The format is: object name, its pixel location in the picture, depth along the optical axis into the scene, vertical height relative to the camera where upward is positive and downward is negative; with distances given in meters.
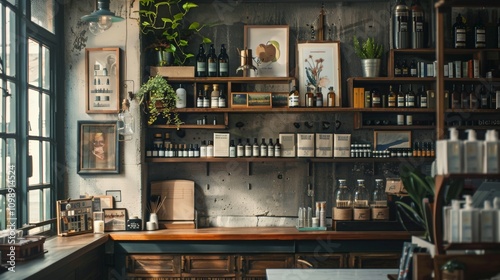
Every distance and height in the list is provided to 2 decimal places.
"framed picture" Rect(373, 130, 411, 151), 6.85 +0.05
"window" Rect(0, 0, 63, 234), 4.97 +0.31
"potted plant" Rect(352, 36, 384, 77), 6.70 +0.93
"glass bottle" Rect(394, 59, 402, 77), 6.72 +0.76
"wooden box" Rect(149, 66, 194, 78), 6.62 +0.78
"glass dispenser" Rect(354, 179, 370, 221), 6.40 -0.60
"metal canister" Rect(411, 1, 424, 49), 6.73 +1.23
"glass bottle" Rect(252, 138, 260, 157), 6.64 -0.05
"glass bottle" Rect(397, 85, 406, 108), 6.65 +0.45
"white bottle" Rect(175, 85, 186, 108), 6.62 +0.50
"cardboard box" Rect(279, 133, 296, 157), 6.73 +0.00
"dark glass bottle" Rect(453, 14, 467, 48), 6.72 +1.14
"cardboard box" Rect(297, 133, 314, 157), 6.68 -0.01
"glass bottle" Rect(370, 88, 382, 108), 6.63 +0.47
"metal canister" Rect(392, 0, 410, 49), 6.72 +1.25
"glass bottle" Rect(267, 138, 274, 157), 6.68 -0.06
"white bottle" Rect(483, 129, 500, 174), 3.20 -0.08
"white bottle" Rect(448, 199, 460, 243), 3.25 -0.41
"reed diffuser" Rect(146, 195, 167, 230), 6.54 -0.65
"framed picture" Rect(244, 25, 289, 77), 6.85 +1.06
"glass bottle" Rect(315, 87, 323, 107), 6.66 +0.47
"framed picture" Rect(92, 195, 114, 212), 6.41 -0.56
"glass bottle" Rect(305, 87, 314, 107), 6.66 +0.48
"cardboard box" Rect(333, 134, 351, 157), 6.70 -0.01
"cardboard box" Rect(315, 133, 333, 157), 6.71 -0.01
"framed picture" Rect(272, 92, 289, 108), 6.76 +0.49
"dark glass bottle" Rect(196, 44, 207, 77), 6.70 +0.86
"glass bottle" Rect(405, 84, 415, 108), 6.64 +0.45
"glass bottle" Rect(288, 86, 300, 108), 6.62 +0.48
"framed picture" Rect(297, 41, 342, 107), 6.85 +0.82
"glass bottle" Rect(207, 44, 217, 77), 6.71 +0.86
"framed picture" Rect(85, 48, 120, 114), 6.46 +0.69
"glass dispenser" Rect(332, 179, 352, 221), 6.41 -0.61
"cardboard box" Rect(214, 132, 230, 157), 6.67 +0.01
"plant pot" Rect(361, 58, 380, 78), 6.69 +0.82
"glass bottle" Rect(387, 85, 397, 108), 6.64 +0.45
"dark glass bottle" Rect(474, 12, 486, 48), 6.71 +1.13
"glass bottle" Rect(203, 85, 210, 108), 6.62 +0.50
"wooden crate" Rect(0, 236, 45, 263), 4.38 -0.72
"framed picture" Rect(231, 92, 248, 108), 6.62 +0.48
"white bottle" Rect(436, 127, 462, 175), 3.21 -0.07
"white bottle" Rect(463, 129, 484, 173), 3.21 -0.07
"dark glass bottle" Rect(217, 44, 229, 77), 6.69 +0.87
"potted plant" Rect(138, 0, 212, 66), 6.60 +1.25
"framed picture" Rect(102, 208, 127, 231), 6.39 -0.73
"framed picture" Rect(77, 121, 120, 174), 6.45 +0.00
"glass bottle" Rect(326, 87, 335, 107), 6.69 +0.48
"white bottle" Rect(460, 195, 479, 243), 3.22 -0.41
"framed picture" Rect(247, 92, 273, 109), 6.62 +0.47
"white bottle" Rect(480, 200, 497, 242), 3.24 -0.42
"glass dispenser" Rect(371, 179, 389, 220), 6.43 -0.64
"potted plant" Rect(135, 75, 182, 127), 6.42 +0.49
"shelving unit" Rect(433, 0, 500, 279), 3.25 -0.55
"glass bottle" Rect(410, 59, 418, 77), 6.71 +0.78
